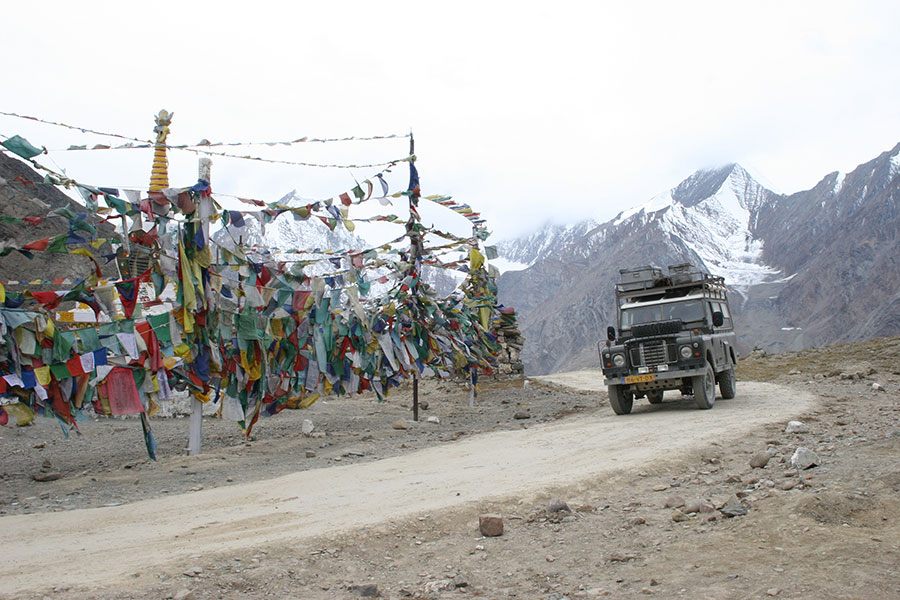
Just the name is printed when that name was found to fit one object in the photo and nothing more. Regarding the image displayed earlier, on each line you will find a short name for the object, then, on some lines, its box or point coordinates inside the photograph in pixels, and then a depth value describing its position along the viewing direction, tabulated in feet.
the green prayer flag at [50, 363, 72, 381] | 27.50
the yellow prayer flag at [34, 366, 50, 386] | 26.96
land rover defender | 41.98
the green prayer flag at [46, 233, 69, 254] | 27.64
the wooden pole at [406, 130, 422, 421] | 47.98
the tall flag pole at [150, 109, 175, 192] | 50.31
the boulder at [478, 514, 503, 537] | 18.03
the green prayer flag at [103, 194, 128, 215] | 28.14
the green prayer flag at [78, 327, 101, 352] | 28.09
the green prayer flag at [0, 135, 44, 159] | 25.77
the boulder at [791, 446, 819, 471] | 21.47
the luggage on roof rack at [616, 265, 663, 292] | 49.52
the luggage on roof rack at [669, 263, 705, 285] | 48.11
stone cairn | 74.45
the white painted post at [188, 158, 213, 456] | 32.83
